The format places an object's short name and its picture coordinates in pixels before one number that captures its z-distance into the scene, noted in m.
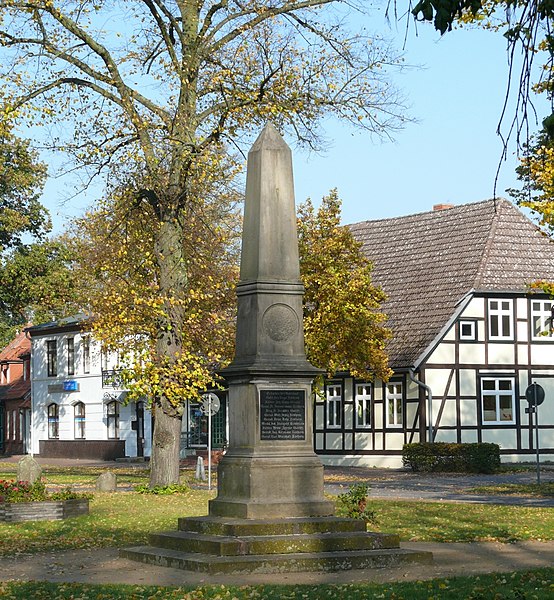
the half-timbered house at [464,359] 45.16
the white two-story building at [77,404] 58.62
